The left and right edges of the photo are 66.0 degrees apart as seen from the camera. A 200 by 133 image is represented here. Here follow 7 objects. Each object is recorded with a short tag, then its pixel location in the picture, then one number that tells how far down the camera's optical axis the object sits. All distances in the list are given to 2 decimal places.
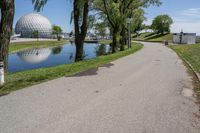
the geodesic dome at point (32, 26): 77.78
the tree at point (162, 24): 53.91
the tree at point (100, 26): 19.53
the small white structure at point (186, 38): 34.89
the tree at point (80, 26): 11.23
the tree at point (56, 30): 75.44
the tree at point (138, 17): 20.59
